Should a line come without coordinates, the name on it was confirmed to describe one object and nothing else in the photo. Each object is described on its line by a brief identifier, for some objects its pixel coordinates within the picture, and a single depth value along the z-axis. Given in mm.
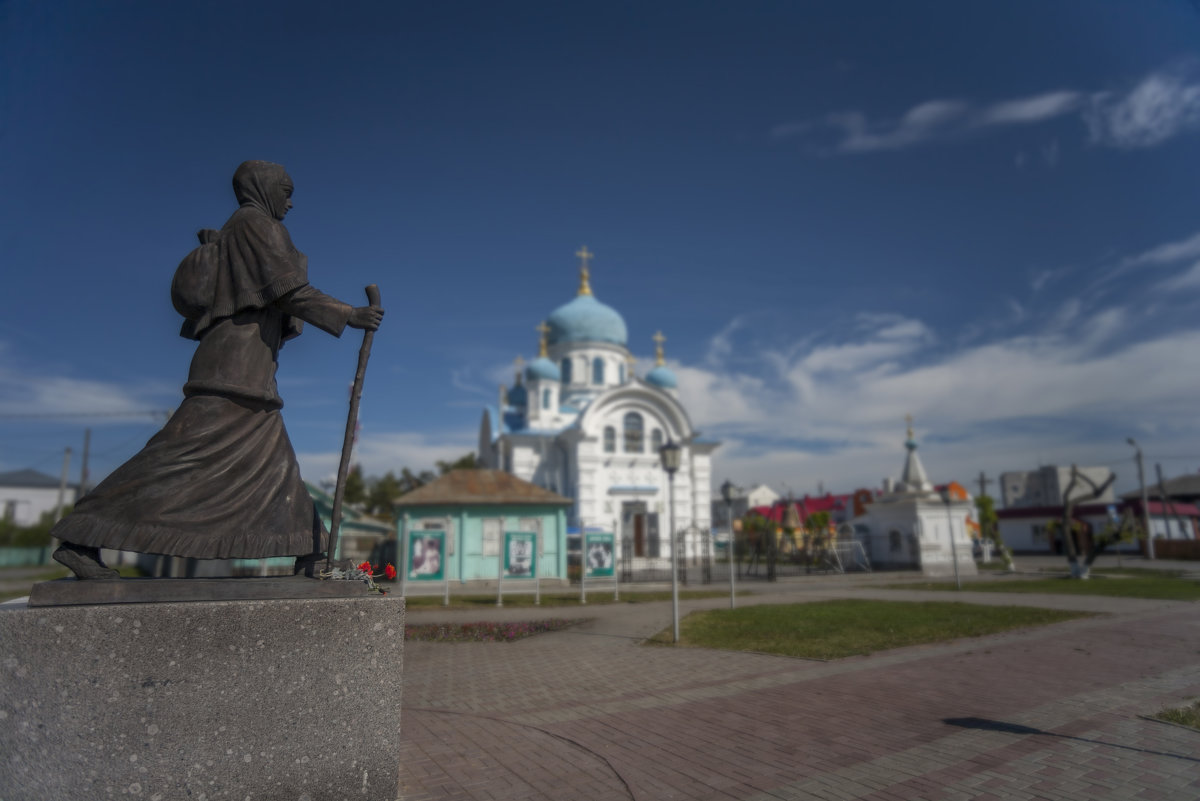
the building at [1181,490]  51000
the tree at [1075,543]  20750
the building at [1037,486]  61375
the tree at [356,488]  44694
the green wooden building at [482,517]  19172
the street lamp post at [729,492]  13914
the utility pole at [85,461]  38166
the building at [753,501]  70875
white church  31750
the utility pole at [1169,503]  39719
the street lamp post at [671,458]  11453
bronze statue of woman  3180
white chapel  26484
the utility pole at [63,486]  34188
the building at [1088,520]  42562
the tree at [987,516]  36938
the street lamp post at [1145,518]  34812
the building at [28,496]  58719
